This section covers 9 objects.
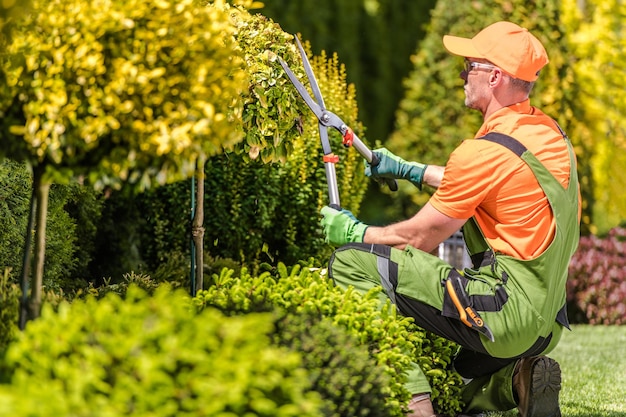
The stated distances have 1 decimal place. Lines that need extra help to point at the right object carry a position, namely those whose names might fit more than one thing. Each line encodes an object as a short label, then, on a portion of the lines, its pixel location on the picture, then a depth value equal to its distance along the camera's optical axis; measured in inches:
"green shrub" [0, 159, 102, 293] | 326.0
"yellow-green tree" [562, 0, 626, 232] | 770.8
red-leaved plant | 577.6
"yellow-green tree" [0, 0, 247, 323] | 203.3
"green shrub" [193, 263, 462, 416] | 247.6
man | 273.1
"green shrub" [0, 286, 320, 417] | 168.7
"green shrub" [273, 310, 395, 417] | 210.7
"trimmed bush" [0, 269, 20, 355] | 234.7
